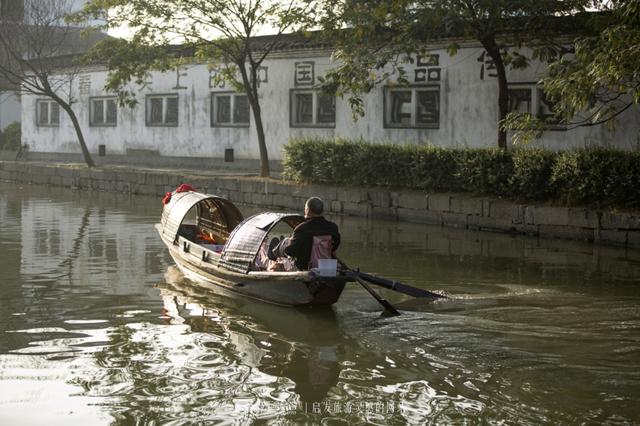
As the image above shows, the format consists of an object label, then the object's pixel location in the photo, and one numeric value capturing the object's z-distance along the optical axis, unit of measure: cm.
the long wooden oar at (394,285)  1168
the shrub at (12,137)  4962
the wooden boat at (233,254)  1166
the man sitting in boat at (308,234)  1191
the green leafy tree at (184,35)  2759
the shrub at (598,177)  1825
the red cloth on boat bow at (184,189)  1667
